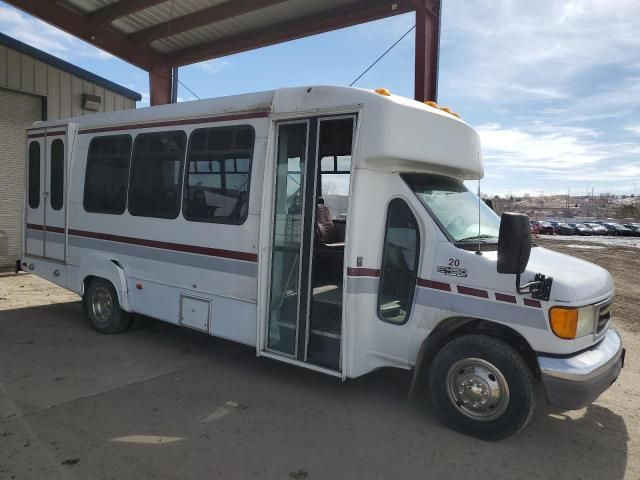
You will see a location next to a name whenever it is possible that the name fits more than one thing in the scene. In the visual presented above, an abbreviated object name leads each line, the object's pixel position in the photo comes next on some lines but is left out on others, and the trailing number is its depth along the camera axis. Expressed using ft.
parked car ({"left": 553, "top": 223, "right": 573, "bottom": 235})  165.48
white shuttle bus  12.17
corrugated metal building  34.91
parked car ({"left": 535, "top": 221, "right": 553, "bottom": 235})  163.97
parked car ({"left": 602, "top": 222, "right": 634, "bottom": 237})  169.07
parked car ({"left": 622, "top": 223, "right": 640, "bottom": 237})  168.45
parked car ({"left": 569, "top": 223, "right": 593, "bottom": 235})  166.20
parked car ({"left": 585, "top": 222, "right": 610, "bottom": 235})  170.81
